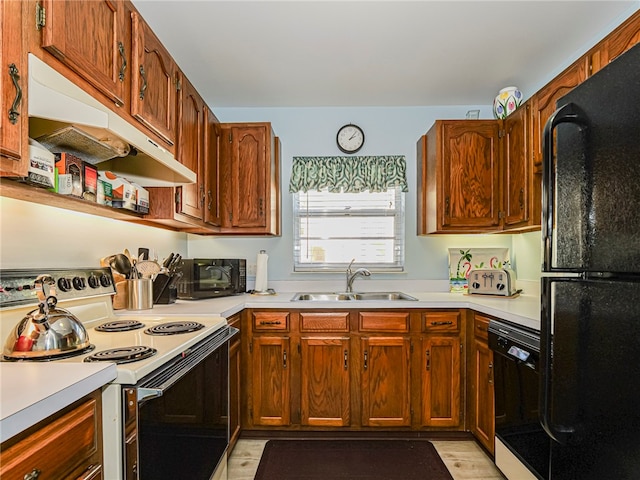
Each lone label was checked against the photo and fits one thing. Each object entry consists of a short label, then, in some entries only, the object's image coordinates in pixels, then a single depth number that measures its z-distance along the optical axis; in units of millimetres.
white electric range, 1041
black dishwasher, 1527
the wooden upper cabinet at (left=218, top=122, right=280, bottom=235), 2822
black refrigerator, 835
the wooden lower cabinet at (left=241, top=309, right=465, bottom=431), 2475
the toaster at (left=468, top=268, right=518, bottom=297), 2678
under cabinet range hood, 1054
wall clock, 3145
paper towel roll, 2963
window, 3178
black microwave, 2590
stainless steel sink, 2955
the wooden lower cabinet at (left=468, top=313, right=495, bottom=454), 2184
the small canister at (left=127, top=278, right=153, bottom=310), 2066
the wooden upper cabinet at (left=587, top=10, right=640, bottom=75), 1581
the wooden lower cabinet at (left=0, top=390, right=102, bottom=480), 713
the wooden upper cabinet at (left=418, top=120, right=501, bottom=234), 2770
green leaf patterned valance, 3104
